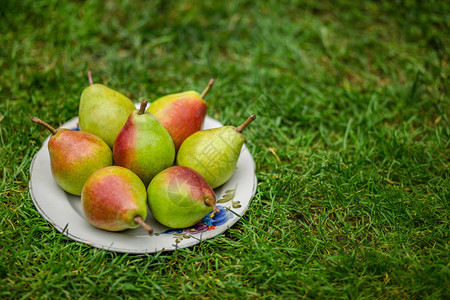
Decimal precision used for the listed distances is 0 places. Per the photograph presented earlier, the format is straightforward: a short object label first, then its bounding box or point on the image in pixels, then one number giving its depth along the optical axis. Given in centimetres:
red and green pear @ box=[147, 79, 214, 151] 84
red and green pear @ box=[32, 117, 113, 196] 79
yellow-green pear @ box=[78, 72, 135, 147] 84
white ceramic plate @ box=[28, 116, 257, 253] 77
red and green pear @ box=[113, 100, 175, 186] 79
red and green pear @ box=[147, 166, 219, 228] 77
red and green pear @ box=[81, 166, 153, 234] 75
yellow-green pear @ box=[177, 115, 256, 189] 81
